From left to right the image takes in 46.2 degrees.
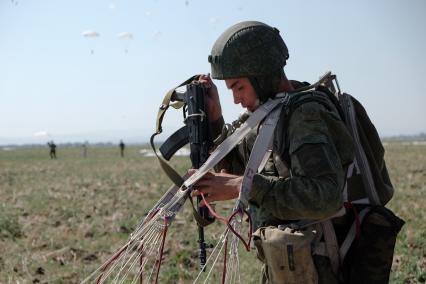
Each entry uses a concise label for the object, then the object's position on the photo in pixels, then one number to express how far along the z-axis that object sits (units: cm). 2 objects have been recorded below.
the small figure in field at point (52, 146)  5163
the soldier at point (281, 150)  223
